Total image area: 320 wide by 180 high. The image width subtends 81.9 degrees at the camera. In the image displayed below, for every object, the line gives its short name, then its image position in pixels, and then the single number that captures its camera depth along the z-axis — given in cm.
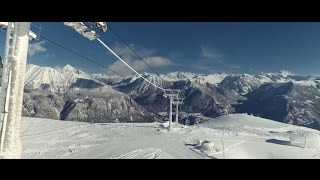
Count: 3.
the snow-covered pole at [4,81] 636
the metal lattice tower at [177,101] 2972
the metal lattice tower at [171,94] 2687
